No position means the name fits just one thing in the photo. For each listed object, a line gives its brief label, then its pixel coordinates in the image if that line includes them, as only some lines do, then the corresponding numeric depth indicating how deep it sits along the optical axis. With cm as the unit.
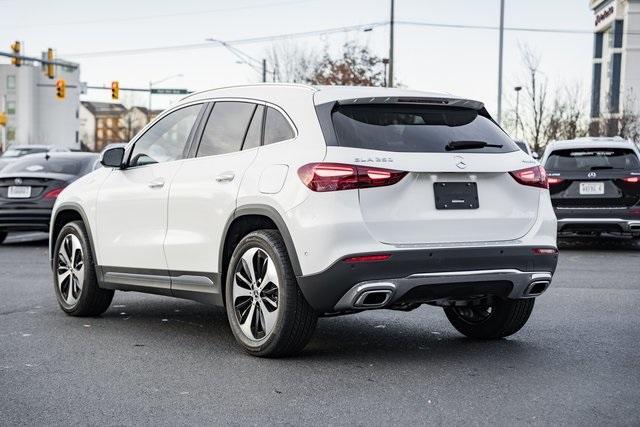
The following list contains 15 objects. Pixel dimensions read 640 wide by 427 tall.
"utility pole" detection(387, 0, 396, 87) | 3647
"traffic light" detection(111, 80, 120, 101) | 4725
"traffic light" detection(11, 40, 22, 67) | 3841
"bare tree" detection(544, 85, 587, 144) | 4525
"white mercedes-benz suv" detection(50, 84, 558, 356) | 605
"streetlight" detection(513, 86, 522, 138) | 4742
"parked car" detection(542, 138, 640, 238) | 1491
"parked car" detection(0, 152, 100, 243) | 1598
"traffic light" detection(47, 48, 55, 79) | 4130
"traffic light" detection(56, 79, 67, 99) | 4478
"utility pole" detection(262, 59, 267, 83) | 4264
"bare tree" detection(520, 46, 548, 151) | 4603
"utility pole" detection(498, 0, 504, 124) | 3825
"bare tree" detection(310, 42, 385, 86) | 5203
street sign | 5028
